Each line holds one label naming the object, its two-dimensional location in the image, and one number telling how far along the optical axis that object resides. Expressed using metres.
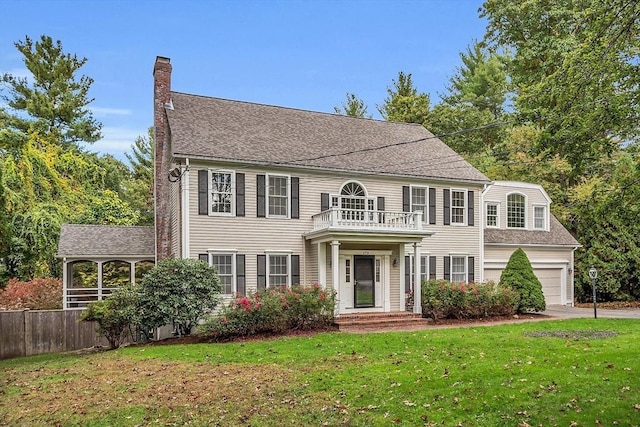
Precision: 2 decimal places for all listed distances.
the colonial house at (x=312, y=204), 17.19
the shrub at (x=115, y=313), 13.68
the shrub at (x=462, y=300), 18.15
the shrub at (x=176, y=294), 14.30
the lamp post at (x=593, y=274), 17.79
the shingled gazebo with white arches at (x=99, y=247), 17.42
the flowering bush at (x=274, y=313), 14.63
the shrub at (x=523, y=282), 19.55
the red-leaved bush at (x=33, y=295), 18.94
